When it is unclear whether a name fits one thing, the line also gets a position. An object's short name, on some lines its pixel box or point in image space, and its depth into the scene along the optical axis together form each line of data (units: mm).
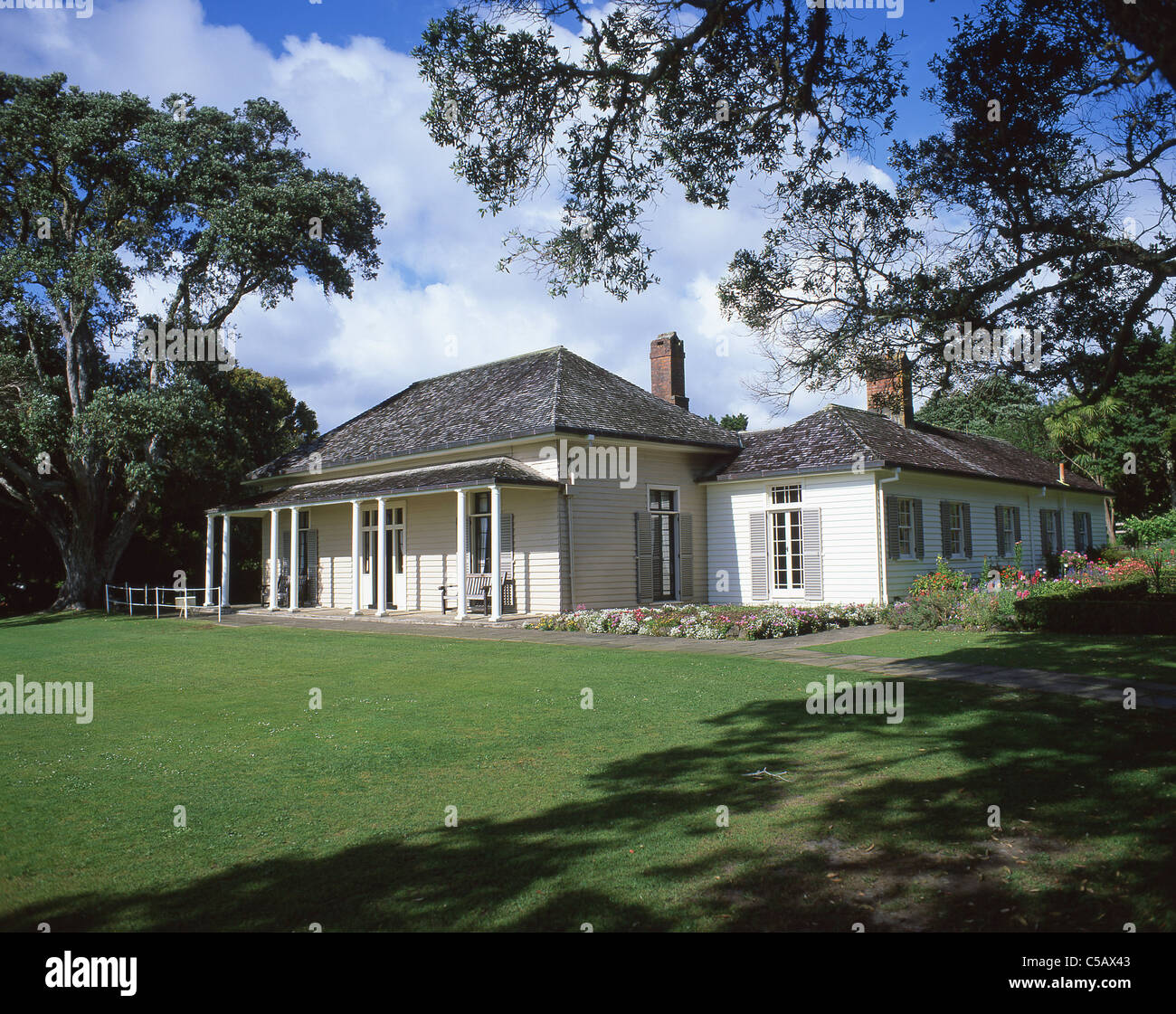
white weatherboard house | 18609
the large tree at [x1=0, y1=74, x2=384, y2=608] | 23016
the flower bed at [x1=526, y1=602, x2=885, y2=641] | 14438
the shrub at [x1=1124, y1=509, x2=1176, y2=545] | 35844
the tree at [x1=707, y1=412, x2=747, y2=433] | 57625
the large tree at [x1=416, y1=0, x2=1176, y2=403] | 7859
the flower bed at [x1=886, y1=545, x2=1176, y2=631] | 13812
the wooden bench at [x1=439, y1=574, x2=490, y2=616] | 19141
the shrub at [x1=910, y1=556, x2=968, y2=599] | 17031
